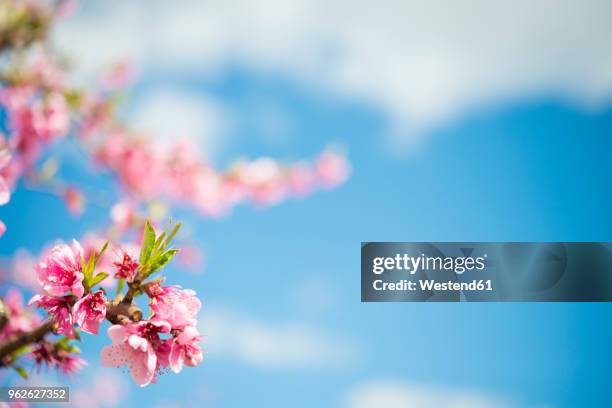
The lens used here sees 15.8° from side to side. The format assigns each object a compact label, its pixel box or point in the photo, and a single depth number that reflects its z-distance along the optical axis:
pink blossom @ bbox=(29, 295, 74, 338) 1.24
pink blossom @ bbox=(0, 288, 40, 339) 1.36
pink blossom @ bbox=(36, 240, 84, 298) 1.24
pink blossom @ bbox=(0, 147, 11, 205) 1.26
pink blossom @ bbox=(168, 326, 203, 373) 1.22
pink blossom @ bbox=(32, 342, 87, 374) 1.30
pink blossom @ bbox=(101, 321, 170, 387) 1.22
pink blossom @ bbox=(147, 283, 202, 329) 1.22
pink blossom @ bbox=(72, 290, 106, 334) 1.23
